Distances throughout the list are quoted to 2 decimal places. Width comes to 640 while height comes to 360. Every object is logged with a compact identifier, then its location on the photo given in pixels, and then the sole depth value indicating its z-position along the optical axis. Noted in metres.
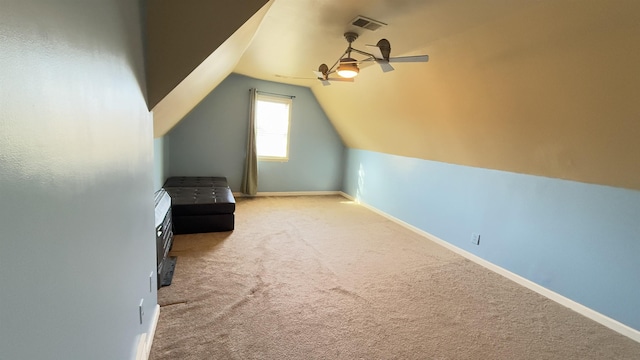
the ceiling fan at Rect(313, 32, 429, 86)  2.22
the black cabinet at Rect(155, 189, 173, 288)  2.30
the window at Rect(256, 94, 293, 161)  5.73
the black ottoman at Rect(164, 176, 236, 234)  3.48
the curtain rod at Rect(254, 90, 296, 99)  5.52
